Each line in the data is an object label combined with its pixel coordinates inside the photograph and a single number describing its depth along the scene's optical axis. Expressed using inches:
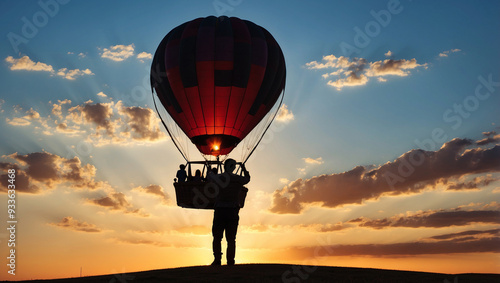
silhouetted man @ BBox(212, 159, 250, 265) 679.1
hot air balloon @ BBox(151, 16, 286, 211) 1294.3
